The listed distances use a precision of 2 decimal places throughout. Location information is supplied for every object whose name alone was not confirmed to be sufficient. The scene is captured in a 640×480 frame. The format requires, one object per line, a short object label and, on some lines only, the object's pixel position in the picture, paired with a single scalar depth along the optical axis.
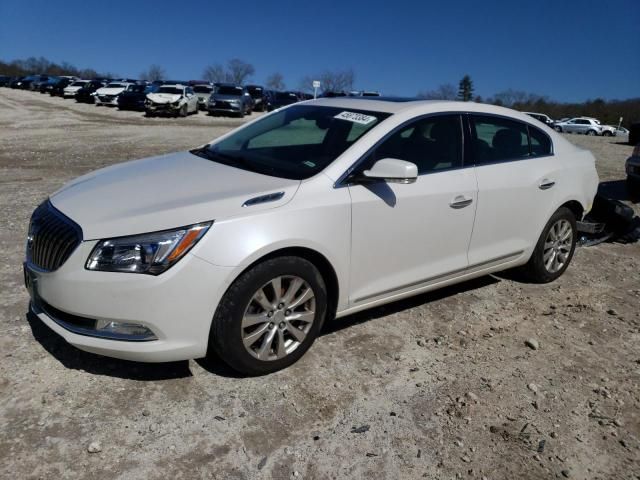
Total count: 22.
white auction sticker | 3.66
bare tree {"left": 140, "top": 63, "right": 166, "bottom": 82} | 116.56
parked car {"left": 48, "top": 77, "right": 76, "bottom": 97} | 44.31
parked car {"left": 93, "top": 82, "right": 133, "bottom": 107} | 32.75
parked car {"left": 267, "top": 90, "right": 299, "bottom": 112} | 35.68
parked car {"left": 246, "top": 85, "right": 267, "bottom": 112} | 35.28
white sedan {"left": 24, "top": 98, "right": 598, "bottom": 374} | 2.74
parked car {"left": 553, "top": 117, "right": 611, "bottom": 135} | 42.72
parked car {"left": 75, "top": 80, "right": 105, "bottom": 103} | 35.47
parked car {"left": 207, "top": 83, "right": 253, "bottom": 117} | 28.84
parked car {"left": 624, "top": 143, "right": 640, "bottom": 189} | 8.38
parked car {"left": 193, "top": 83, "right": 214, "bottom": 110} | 32.28
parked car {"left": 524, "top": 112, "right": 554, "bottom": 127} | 30.73
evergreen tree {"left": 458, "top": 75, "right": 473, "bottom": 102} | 88.45
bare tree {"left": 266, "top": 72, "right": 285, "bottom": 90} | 99.31
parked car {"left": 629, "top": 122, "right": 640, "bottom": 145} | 20.95
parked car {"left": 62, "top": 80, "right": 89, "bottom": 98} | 39.25
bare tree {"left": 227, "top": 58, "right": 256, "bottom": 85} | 102.56
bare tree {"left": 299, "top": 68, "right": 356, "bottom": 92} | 83.75
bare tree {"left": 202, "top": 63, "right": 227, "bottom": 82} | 104.50
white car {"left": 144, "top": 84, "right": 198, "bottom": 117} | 26.89
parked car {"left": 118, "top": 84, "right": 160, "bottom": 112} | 29.94
